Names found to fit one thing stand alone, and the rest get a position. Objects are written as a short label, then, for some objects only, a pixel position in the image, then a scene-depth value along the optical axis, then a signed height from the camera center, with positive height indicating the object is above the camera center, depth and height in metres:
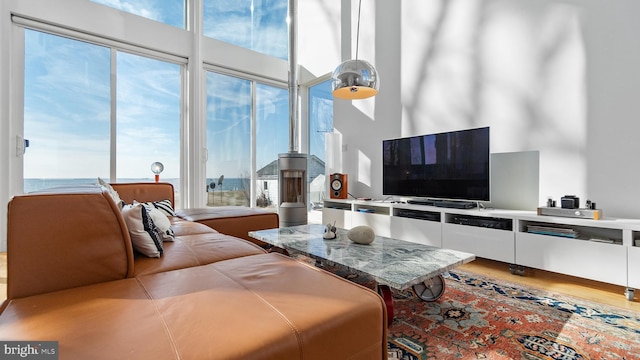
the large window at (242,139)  4.82 +0.73
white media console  2.02 -0.47
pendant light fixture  2.30 +0.80
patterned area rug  1.37 -0.78
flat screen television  2.89 +0.17
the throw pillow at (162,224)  1.84 -0.27
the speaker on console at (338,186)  4.42 -0.08
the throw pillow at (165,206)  2.82 -0.25
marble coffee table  1.44 -0.44
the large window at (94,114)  3.46 +0.86
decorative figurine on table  2.18 -0.38
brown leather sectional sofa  0.78 -0.40
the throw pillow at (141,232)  1.53 -0.27
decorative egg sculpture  2.02 -0.37
